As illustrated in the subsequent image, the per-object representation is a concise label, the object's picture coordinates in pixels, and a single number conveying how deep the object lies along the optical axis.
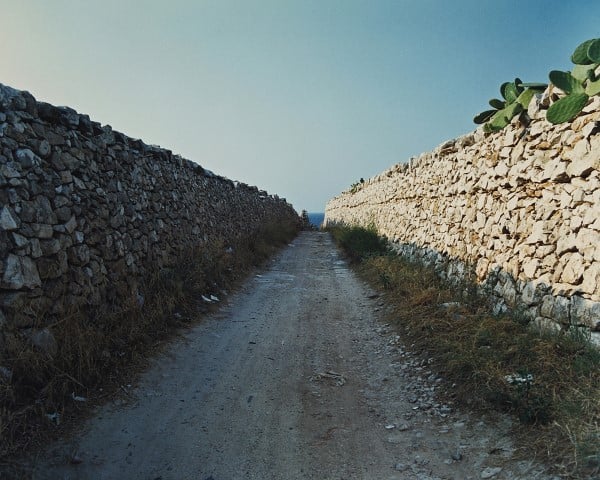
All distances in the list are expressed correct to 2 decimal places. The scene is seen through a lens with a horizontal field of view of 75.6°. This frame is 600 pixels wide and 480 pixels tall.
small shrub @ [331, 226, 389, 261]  10.84
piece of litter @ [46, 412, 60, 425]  3.12
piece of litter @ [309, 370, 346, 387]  4.27
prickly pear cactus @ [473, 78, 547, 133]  4.98
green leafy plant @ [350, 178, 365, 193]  19.85
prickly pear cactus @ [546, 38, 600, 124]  3.86
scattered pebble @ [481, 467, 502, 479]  2.65
